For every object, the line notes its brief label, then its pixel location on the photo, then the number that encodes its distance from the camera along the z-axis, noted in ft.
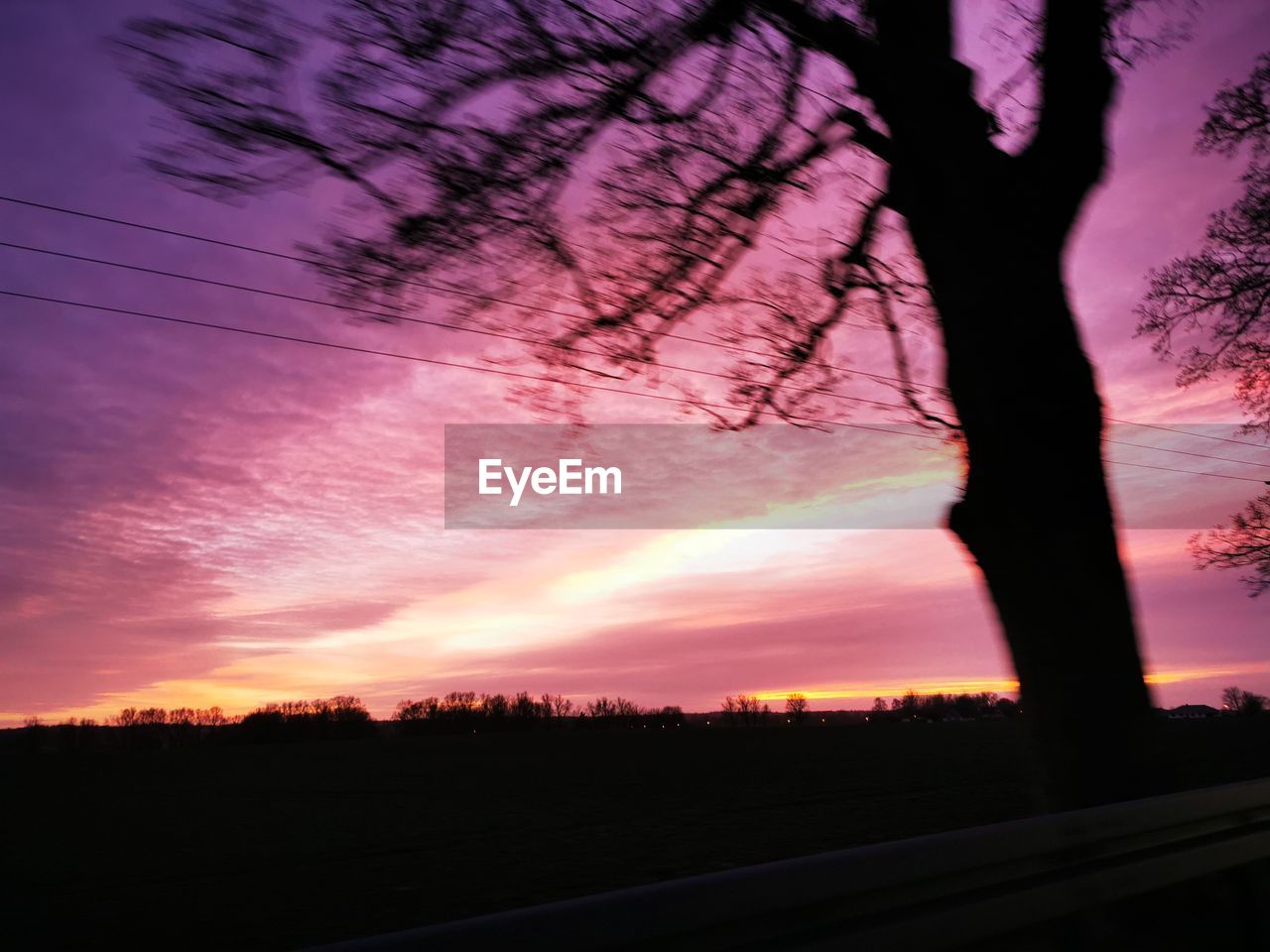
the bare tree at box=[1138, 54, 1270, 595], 31.01
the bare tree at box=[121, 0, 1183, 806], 15.98
